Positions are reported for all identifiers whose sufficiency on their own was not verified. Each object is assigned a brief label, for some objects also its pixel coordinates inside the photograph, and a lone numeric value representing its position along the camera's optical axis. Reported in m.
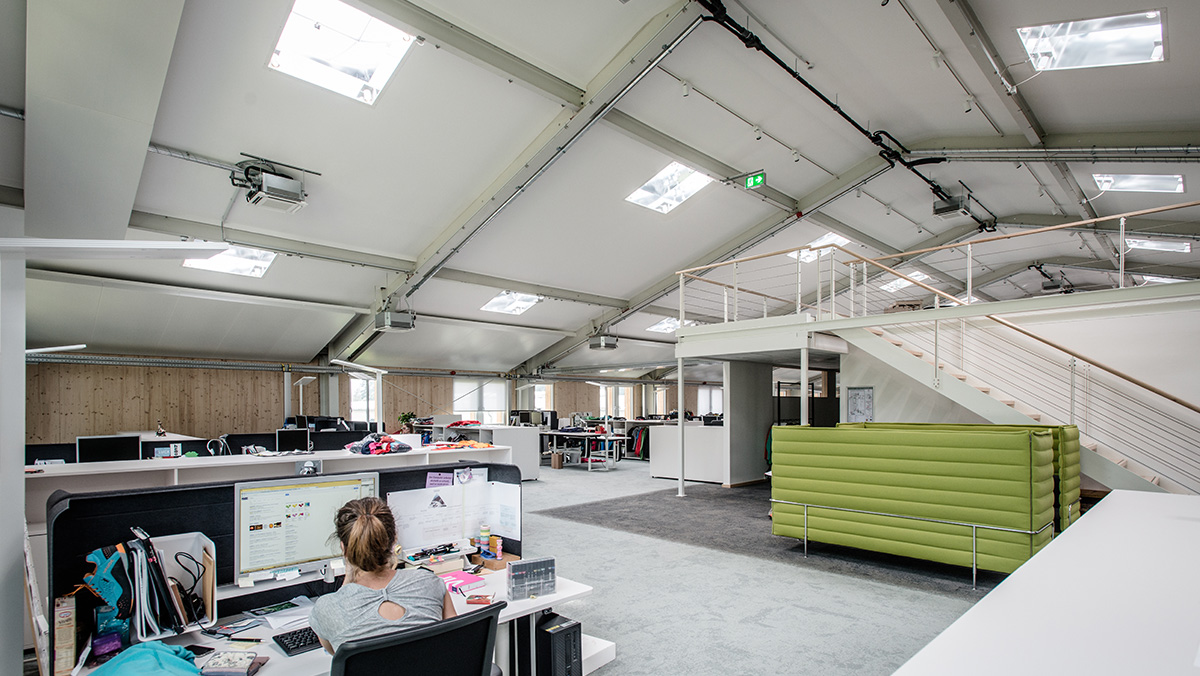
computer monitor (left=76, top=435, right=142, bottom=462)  5.92
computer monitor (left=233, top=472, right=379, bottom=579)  2.38
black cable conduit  5.47
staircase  6.30
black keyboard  2.05
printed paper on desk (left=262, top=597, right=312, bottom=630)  2.25
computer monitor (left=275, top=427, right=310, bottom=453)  7.48
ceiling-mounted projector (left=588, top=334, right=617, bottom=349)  13.47
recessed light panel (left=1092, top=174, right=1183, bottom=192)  7.70
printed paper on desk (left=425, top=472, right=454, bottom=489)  3.02
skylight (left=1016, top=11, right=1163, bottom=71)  4.96
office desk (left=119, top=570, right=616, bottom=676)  1.93
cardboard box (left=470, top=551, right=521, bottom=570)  3.00
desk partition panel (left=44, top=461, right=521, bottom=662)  2.03
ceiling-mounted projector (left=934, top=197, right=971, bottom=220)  9.15
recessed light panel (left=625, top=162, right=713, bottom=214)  9.16
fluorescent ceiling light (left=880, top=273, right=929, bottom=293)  14.29
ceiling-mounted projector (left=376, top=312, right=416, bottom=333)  9.91
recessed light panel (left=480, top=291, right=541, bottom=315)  12.13
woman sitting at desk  1.83
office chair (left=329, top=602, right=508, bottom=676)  1.41
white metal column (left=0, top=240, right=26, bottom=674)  2.23
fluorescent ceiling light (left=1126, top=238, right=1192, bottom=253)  10.41
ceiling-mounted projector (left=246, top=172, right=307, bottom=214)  6.38
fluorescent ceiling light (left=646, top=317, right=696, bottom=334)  15.66
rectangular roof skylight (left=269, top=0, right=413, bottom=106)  5.25
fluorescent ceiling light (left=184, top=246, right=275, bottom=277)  8.59
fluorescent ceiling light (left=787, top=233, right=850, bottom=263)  12.00
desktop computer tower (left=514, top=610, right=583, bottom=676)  2.84
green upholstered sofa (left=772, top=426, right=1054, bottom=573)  4.36
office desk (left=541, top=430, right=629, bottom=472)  12.71
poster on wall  9.06
